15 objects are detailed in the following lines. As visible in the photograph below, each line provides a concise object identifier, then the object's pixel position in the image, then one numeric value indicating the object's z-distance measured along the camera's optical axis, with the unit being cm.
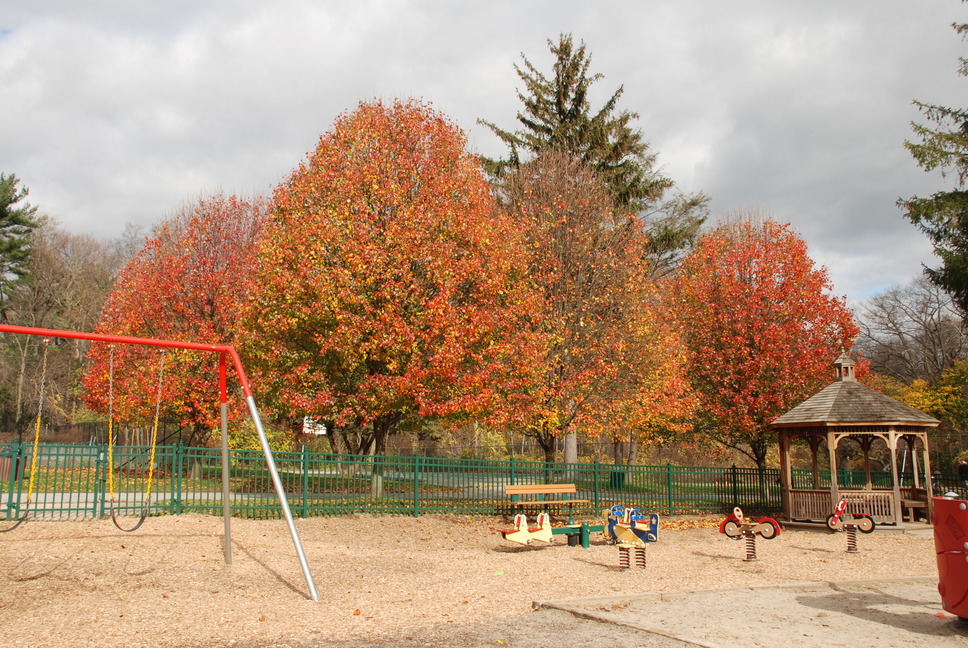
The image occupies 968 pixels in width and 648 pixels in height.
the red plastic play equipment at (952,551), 703
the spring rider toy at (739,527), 1347
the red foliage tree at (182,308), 2188
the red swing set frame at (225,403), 872
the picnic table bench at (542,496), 1598
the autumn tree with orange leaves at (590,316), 2086
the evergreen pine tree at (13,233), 4025
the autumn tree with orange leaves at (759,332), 2302
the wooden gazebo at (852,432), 1805
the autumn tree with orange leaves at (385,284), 1614
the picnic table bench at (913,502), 1842
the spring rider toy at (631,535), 1145
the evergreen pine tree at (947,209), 2309
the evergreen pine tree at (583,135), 2873
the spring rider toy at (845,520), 1560
